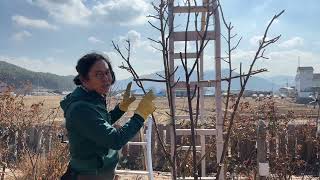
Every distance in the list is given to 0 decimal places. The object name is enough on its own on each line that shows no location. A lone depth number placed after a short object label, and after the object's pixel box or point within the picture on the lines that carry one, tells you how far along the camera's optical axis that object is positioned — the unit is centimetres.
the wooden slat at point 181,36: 204
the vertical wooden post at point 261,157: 263
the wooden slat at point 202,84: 202
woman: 139
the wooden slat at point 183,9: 190
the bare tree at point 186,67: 138
